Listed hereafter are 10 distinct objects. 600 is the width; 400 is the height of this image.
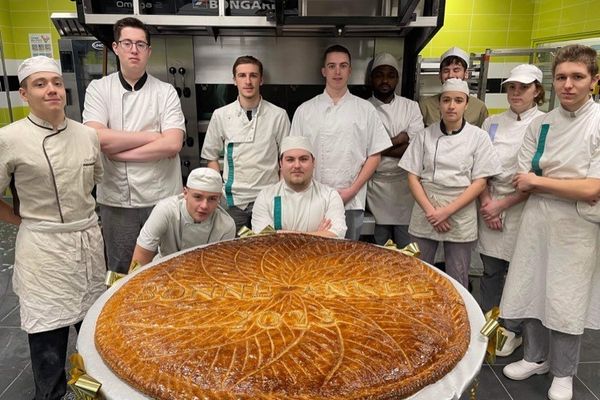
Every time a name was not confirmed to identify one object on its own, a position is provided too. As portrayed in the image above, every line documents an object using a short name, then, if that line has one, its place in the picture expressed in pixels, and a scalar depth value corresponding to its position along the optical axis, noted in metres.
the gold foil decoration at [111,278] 1.42
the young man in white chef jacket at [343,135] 2.39
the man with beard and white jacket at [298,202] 2.00
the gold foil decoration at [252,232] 1.88
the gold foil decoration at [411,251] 1.67
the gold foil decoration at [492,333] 1.15
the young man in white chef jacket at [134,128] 2.04
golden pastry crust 0.95
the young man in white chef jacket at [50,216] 1.65
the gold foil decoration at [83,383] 0.94
